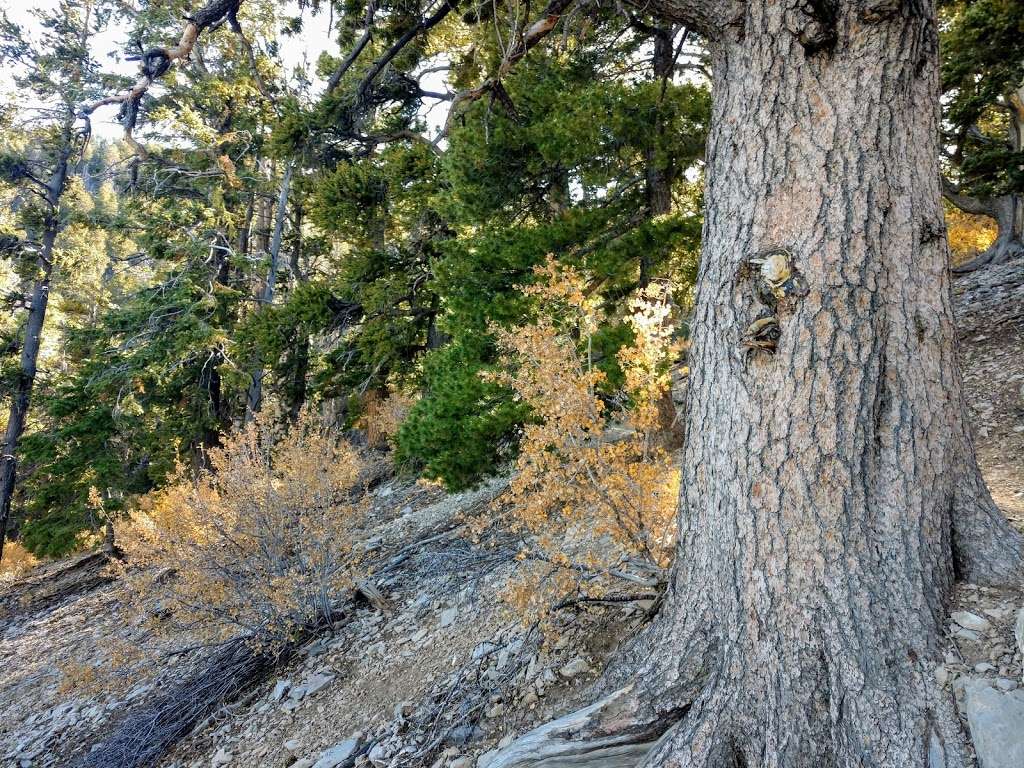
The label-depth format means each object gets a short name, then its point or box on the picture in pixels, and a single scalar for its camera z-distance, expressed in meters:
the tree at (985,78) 5.95
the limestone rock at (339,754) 3.11
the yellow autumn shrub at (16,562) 12.31
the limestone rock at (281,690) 4.13
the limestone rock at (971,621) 1.70
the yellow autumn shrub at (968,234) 12.69
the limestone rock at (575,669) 2.79
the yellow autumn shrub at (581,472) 2.96
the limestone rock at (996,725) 1.46
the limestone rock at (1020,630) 1.61
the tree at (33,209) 10.05
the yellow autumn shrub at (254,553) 4.61
